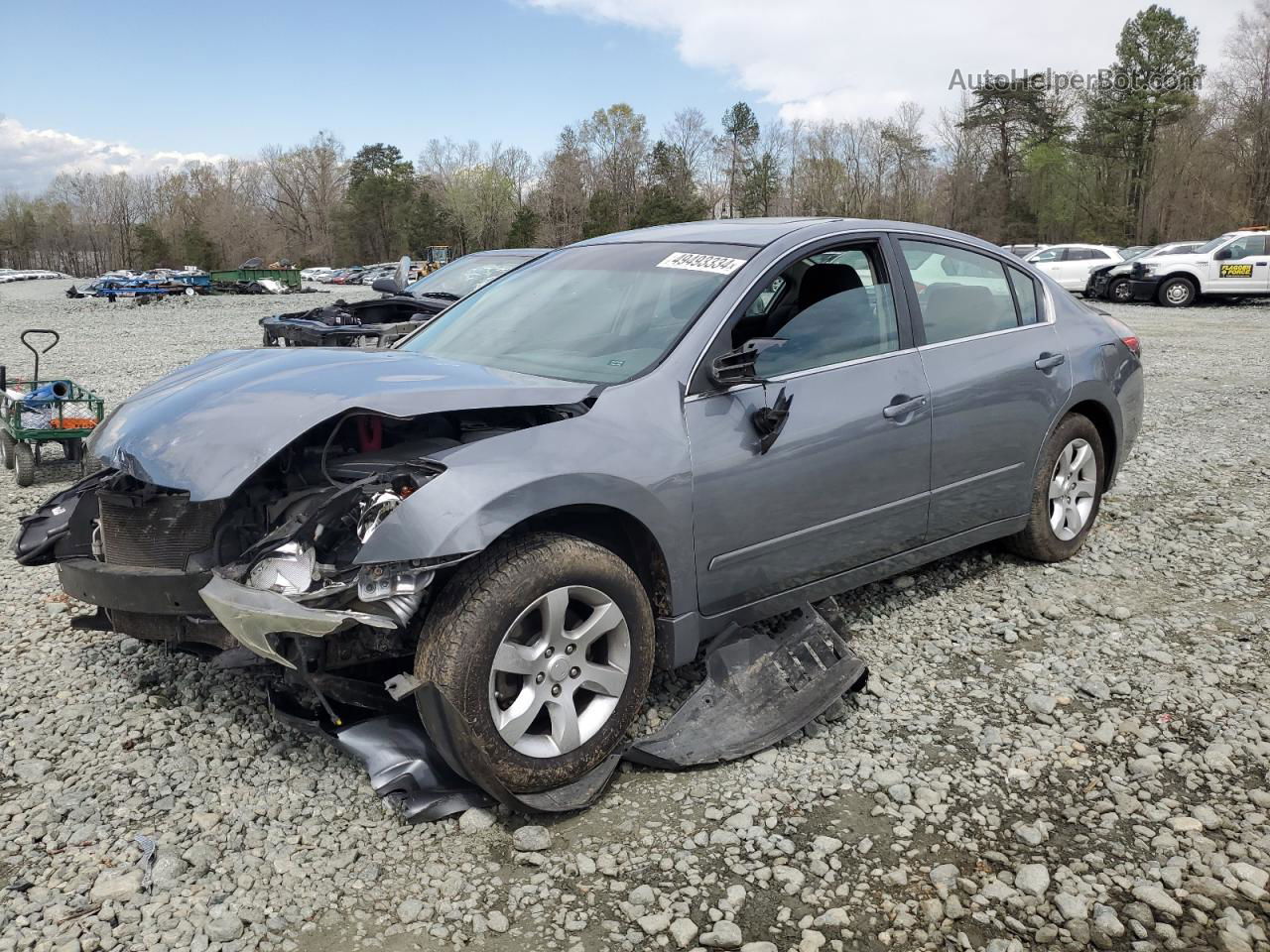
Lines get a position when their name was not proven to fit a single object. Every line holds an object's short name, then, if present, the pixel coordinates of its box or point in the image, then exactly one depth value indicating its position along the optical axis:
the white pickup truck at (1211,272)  22.88
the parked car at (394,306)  10.73
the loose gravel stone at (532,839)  2.85
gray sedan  2.84
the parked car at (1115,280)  24.42
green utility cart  7.33
